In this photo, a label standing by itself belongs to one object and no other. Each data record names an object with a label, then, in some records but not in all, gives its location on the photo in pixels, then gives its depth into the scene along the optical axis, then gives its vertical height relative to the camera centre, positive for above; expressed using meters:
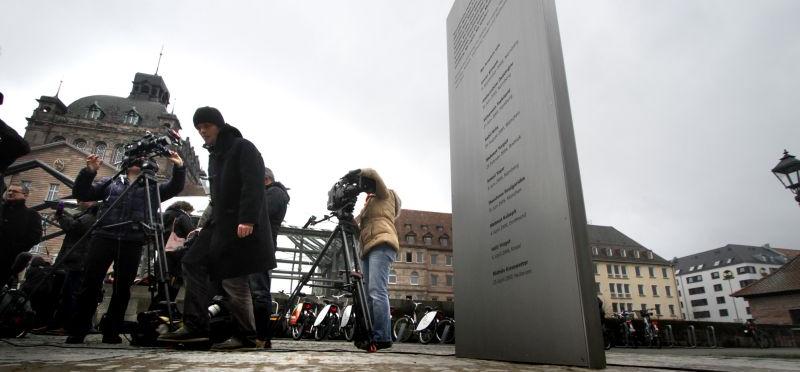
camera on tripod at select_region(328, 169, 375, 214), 4.14 +1.19
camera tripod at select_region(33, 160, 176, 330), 3.36 +0.77
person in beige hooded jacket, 4.03 +0.70
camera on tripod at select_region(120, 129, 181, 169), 4.03 +1.56
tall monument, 1.91 +0.64
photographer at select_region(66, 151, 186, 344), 3.79 +0.63
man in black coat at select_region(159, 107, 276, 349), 3.12 +0.51
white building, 76.66 +8.70
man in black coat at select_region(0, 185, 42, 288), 3.73 +0.74
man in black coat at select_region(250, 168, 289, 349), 4.00 +0.37
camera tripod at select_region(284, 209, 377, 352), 3.74 +0.37
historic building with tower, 51.16 +23.17
